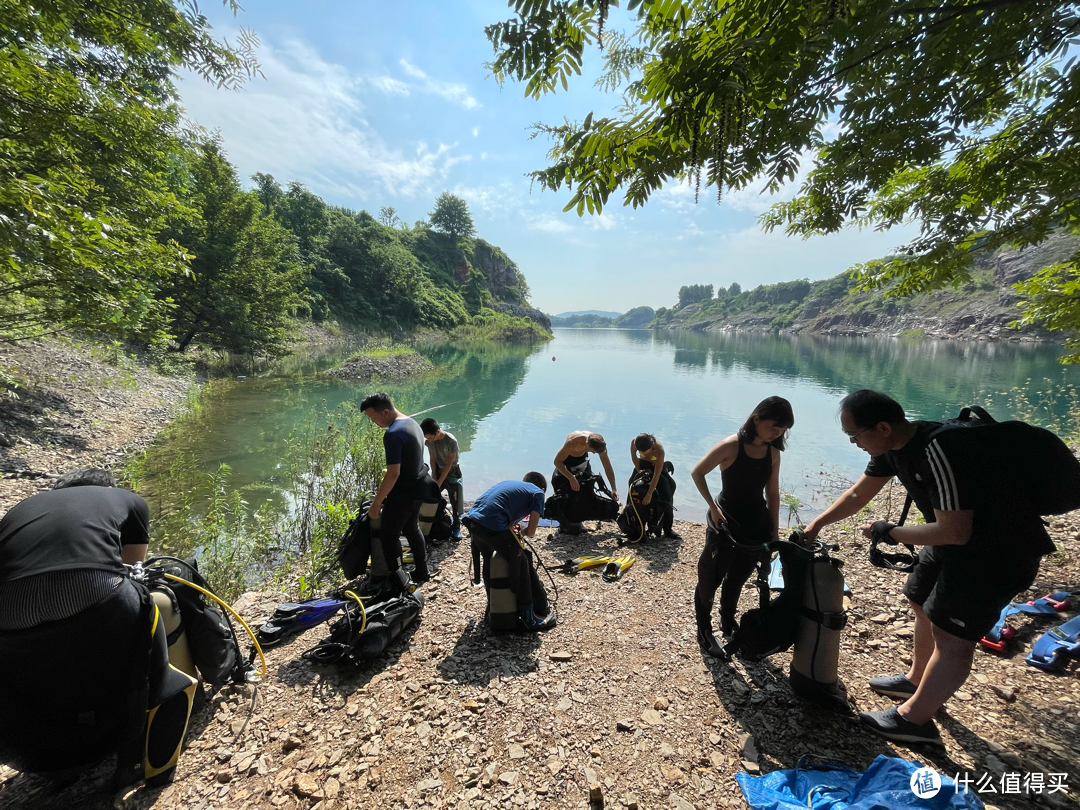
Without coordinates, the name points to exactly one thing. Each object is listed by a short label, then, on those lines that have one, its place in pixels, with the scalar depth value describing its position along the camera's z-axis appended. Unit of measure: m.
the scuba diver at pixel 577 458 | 5.95
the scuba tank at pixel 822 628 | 2.53
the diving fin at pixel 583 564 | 4.95
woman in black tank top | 3.00
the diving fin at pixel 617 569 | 4.71
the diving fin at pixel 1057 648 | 2.71
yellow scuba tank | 2.33
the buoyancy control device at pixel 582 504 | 6.18
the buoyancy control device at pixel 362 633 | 3.04
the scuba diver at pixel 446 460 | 5.85
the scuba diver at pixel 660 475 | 5.88
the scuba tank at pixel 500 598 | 3.45
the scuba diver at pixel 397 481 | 3.90
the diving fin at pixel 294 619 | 3.38
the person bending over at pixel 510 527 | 3.40
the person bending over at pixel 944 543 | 2.01
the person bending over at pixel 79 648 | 1.78
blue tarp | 1.75
